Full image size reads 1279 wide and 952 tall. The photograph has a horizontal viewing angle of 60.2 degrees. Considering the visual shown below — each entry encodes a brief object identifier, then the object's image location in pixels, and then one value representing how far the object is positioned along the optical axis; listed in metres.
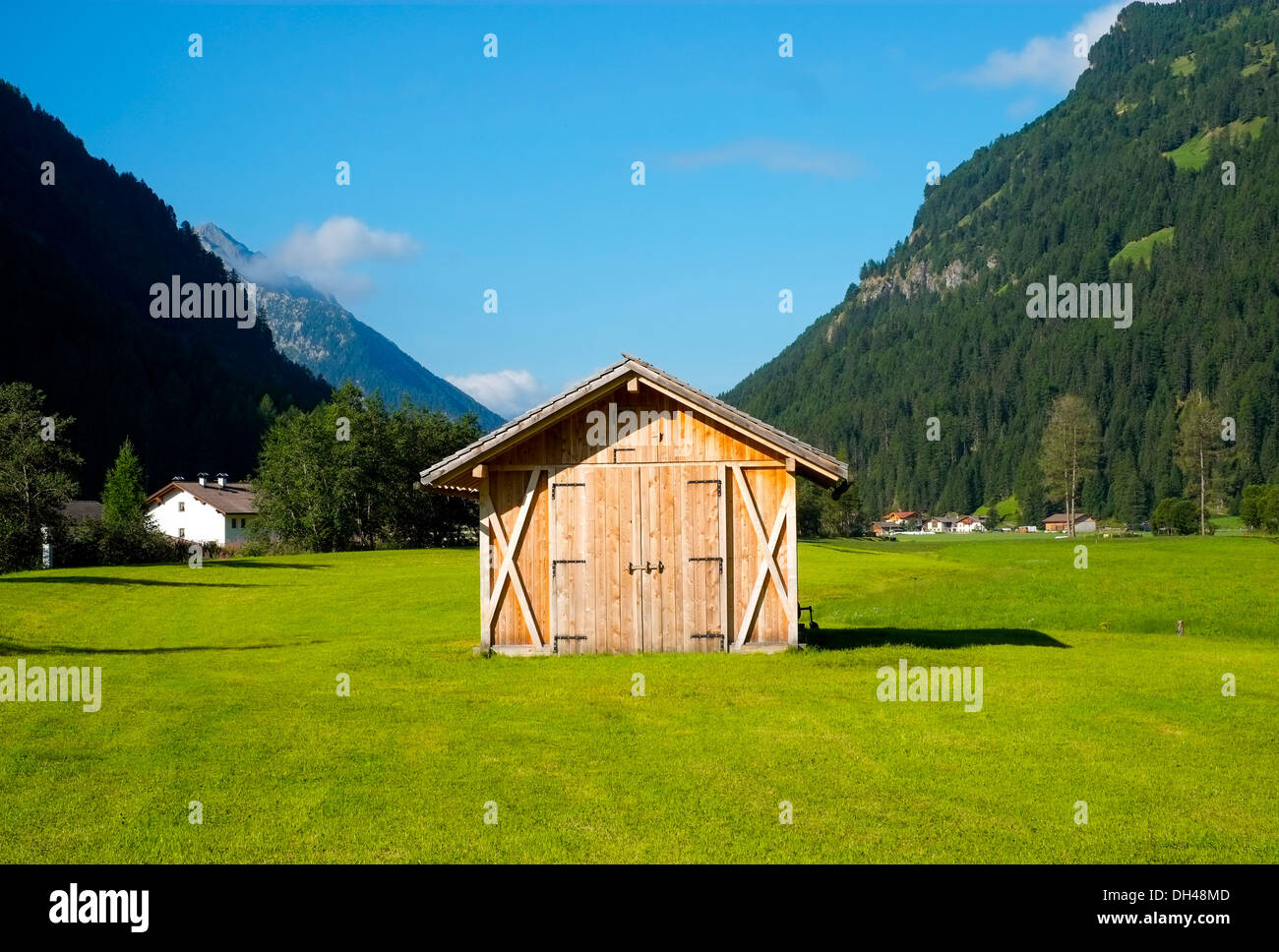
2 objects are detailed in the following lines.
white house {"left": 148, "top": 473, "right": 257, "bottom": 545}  119.81
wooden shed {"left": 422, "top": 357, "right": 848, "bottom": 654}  23.80
